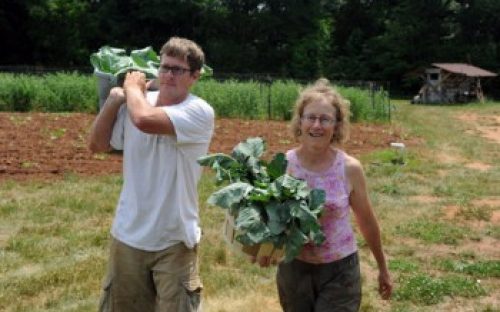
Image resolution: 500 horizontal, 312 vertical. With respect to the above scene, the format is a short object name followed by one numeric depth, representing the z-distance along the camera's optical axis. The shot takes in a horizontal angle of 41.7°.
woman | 2.85
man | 2.87
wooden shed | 36.06
